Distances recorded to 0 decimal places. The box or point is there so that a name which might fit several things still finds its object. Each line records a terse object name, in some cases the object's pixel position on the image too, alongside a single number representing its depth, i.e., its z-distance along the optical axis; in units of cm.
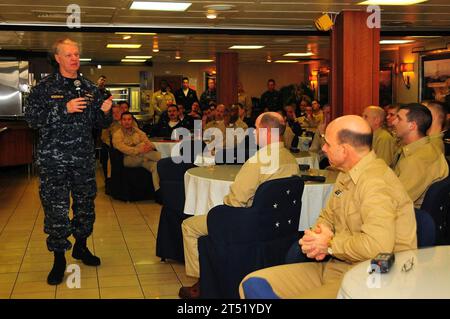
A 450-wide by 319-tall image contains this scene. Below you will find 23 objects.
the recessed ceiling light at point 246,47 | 1446
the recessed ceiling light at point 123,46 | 1436
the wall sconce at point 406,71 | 1733
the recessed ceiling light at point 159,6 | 759
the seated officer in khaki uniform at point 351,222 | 286
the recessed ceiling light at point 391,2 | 747
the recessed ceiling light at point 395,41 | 1423
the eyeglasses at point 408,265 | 245
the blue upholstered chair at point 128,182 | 970
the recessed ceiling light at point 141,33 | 1035
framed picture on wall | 1558
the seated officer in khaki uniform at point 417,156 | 452
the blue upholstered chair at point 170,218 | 598
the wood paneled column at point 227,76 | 1611
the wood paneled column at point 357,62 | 828
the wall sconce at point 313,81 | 2388
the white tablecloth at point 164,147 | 1015
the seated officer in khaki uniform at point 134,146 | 980
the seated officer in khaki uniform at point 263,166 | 440
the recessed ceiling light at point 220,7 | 780
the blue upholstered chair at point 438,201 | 402
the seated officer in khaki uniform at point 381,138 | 673
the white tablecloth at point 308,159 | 748
